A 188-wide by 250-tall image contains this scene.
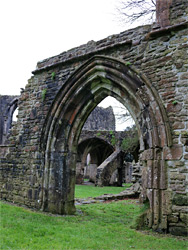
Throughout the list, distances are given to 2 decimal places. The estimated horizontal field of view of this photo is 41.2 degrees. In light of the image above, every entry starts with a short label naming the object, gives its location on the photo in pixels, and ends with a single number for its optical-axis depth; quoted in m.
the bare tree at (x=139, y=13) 8.68
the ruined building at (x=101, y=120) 31.03
